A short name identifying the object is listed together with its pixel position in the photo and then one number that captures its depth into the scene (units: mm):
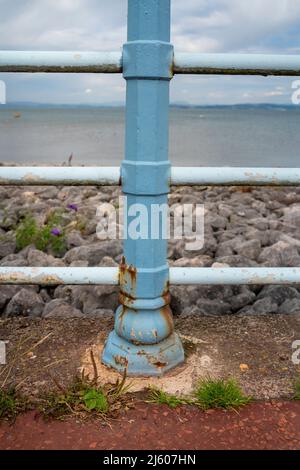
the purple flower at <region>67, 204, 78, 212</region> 3805
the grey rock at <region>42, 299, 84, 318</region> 2148
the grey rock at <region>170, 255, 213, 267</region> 2750
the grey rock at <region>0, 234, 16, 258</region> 3043
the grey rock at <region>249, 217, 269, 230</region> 3548
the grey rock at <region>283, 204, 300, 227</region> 3773
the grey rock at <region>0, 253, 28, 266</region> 2752
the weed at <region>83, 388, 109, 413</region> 1494
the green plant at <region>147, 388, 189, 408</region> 1533
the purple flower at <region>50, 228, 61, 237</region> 3146
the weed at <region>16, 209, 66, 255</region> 3084
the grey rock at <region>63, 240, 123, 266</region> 2779
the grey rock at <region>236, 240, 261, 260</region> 2834
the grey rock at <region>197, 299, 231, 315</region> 2227
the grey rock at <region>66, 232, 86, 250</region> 3129
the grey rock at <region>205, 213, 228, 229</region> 3512
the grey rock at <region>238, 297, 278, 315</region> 2244
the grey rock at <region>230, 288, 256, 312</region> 2295
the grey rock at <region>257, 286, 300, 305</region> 2316
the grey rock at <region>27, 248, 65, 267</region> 2768
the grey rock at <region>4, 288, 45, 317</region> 2248
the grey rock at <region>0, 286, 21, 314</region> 2342
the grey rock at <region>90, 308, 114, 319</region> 2123
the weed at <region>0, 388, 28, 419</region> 1488
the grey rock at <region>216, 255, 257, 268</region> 2606
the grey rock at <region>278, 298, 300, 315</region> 2229
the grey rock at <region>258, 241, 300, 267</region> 2711
